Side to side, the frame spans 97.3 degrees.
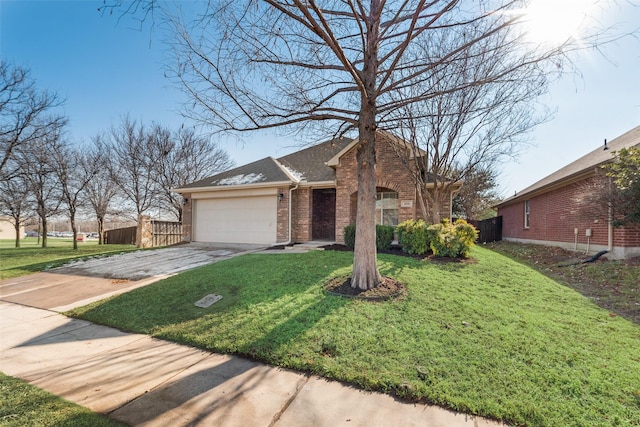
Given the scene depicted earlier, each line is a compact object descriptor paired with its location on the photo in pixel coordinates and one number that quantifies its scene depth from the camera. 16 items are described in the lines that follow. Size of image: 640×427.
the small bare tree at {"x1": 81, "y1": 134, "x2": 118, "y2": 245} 20.14
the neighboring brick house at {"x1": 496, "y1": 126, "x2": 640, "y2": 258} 8.68
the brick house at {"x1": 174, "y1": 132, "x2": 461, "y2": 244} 11.22
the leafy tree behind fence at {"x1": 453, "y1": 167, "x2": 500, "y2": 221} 21.59
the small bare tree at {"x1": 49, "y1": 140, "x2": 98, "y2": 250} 16.75
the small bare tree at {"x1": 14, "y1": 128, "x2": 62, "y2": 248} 14.30
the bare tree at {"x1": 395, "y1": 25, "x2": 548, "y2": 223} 7.26
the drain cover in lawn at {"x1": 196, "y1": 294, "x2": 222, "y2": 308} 5.19
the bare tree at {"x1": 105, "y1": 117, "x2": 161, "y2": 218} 21.75
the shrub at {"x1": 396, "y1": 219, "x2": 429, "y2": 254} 8.42
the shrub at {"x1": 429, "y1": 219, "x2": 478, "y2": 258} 8.04
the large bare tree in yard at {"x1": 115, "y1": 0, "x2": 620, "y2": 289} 4.54
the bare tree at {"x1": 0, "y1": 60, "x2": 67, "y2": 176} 12.80
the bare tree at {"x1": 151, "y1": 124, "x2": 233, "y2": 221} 22.58
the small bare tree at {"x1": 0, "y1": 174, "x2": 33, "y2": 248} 16.31
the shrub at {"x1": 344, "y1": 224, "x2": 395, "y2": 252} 9.34
